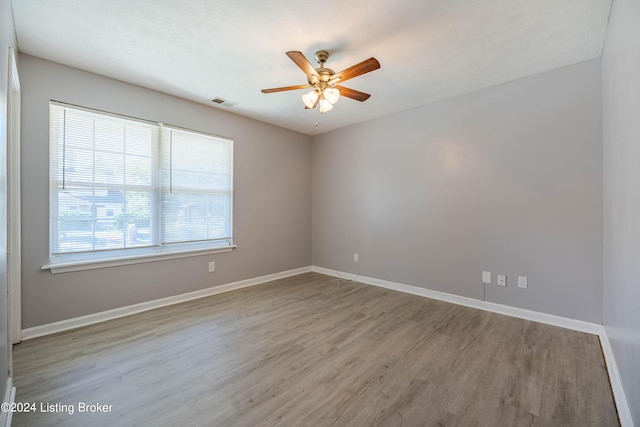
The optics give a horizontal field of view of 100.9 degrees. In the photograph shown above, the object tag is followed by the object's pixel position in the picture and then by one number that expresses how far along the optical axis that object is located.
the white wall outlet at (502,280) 3.01
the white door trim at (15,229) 2.19
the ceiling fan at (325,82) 2.10
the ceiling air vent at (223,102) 3.45
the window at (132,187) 2.62
